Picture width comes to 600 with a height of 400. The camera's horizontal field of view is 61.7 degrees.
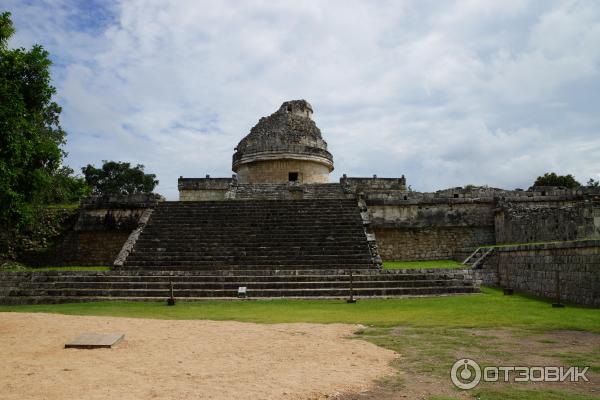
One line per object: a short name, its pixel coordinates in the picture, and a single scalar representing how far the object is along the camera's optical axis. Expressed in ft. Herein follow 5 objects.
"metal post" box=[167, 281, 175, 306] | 39.24
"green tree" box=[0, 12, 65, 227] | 38.63
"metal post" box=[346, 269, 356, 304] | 39.15
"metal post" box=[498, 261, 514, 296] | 41.81
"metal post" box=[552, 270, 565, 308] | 33.30
